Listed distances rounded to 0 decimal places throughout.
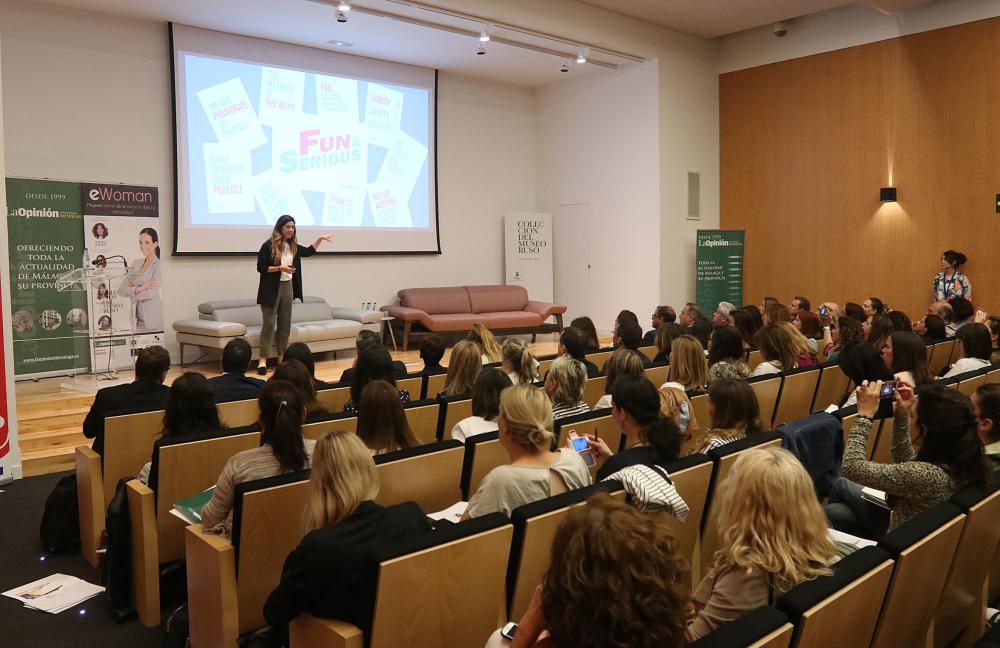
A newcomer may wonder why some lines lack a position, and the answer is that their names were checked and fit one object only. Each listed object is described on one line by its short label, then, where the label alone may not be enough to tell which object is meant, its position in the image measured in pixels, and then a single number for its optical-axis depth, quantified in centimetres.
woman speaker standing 838
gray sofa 862
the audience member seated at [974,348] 497
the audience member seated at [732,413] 312
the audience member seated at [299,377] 377
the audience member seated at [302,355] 470
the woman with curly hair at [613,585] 135
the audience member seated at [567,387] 385
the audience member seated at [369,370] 415
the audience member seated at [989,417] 278
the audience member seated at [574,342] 466
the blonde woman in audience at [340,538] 200
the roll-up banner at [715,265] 1146
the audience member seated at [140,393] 392
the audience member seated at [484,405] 346
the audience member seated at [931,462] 251
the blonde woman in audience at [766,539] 183
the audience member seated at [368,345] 483
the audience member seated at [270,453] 272
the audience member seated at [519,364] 447
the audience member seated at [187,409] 334
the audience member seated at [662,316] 695
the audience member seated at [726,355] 472
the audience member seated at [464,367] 436
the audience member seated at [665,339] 551
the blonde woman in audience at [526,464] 255
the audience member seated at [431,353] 505
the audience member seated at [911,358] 402
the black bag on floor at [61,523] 391
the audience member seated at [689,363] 423
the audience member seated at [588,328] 611
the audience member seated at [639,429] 267
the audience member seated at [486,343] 518
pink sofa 1069
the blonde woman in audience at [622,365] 390
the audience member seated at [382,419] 300
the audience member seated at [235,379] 437
